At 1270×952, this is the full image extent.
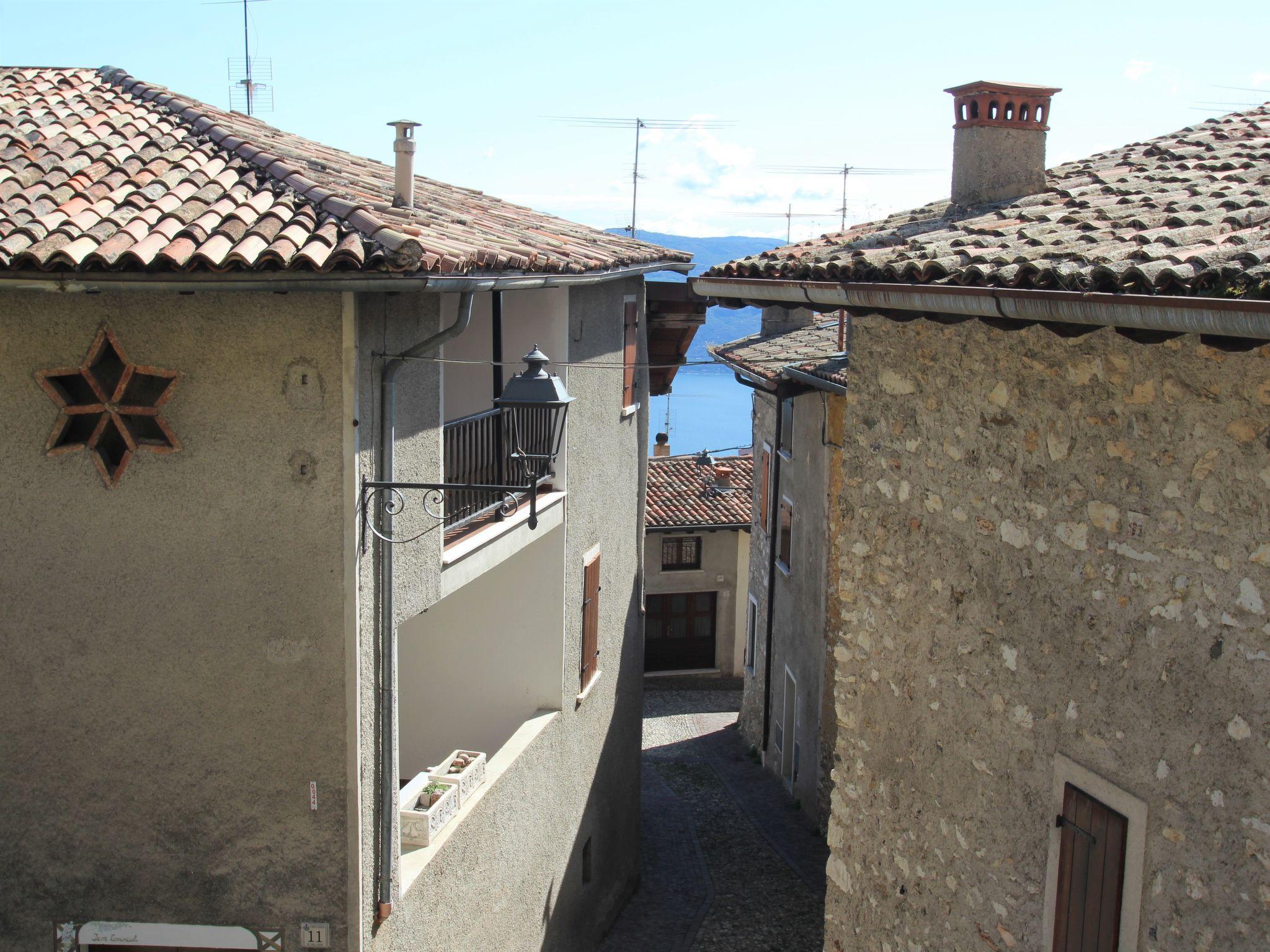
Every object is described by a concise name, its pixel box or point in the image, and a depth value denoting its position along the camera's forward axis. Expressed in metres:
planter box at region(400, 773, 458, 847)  8.05
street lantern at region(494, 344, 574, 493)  6.77
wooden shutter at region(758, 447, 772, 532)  18.78
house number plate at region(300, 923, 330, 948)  6.98
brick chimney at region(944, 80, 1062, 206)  8.27
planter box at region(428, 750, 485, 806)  8.80
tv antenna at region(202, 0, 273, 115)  13.72
